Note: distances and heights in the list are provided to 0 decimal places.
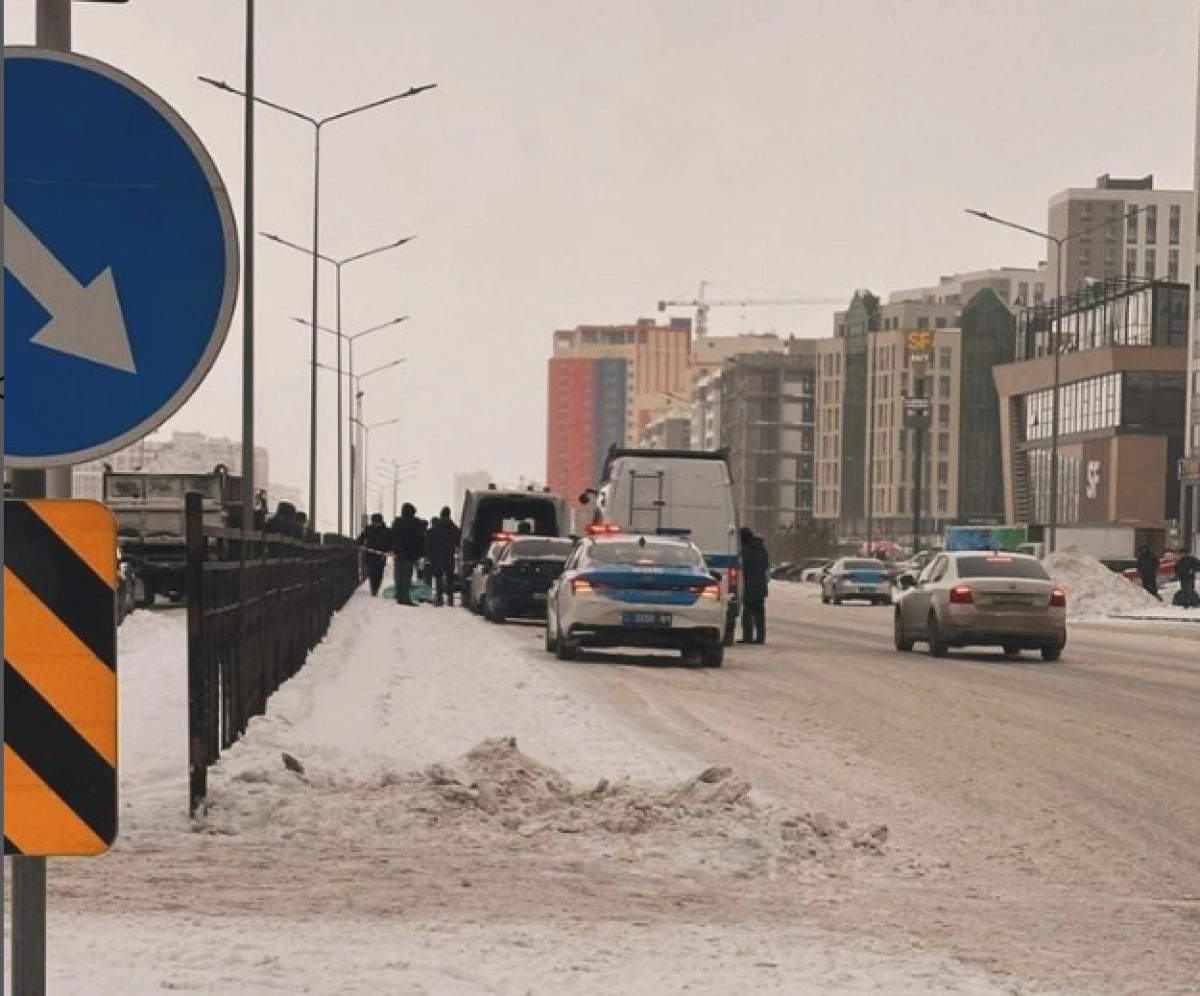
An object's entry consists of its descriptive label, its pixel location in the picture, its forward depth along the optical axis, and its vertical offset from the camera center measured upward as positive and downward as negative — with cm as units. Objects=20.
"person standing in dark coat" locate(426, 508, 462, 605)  4375 -167
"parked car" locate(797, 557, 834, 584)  11788 -561
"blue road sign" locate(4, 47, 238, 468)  465 +43
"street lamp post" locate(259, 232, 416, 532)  6094 +611
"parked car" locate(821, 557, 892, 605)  6950 -349
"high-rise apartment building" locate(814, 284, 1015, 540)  19150 +378
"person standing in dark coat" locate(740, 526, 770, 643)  3253 -174
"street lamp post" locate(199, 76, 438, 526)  5031 +617
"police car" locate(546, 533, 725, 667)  2611 -165
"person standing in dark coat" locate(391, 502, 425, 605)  4038 -146
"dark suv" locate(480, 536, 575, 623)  3825 -194
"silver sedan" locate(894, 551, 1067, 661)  2975 -181
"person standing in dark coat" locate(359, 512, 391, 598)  4675 -178
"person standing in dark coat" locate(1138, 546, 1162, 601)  6191 -264
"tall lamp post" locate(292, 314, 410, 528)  7356 +445
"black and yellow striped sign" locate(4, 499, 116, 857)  446 -44
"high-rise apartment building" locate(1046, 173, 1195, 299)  19850 +2449
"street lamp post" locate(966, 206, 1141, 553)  6115 +195
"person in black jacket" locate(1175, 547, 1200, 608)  5872 -279
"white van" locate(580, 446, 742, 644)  3325 -46
